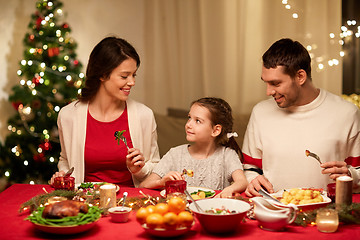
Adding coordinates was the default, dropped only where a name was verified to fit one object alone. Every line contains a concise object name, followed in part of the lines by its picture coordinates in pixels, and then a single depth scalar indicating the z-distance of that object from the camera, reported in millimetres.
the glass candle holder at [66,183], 2379
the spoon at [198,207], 1960
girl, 2744
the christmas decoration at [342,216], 1956
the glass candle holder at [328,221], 1883
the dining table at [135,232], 1872
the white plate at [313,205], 2051
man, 2672
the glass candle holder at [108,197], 2174
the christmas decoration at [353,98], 4304
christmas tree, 4812
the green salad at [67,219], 1874
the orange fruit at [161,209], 1878
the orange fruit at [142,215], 1877
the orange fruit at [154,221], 1830
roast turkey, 1906
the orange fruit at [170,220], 1831
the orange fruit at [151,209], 1888
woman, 3010
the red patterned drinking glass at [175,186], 2244
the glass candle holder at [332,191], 2141
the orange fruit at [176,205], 1892
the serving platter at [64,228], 1852
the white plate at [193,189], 2391
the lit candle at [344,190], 2018
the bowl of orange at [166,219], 1833
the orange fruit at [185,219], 1846
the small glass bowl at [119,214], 2008
